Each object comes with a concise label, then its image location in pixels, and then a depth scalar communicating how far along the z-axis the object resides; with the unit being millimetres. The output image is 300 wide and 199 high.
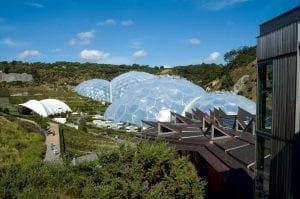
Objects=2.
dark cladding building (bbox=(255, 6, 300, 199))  5503
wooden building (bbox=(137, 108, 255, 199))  8998
